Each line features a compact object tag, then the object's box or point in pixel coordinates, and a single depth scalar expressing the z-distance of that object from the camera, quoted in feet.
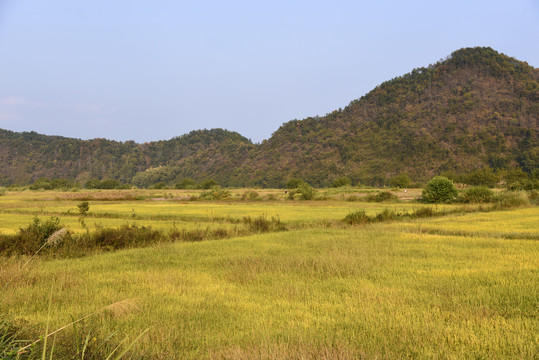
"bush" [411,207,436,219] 75.20
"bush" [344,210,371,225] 63.87
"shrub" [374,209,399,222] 67.97
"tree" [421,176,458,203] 111.55
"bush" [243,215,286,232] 58.70
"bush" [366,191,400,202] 128.63
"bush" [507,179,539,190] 135.23
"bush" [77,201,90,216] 74.49
